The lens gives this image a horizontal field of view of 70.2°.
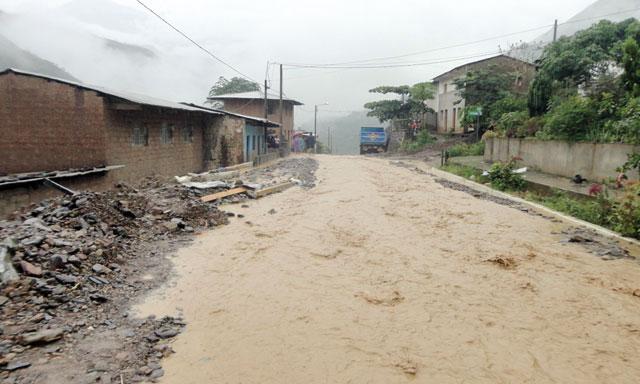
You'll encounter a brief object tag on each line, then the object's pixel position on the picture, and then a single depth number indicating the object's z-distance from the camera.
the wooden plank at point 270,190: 13.48
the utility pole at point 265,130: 30.21
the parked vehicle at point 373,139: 41.78
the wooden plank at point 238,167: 20.62
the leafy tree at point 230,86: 50.47
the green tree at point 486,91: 29.55
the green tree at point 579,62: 19.75
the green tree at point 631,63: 10.47
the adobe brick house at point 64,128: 13.16
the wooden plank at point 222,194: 11.88
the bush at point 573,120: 14.80
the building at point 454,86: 31.47
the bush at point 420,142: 35.47
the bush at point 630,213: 8.89
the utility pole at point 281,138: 35.66
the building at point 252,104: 39.34
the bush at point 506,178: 15.32
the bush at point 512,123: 20.71
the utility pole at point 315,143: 49.28
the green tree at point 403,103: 38.72
